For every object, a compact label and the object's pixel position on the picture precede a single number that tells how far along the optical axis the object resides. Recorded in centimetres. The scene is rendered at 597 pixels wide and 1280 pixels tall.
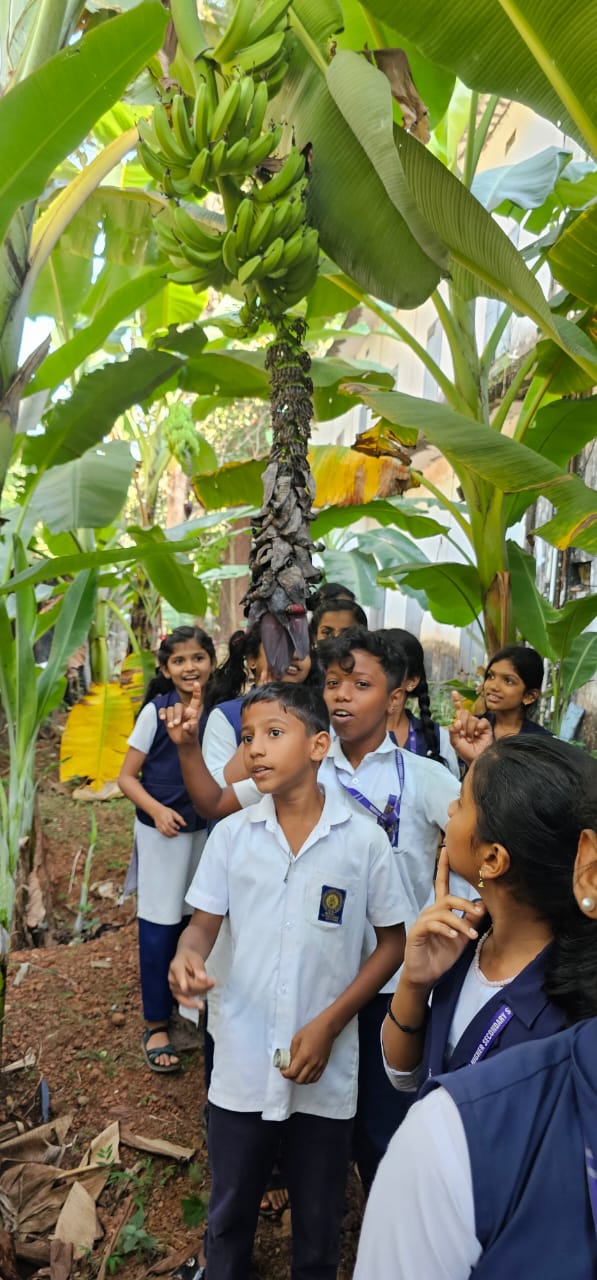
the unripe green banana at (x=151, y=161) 229
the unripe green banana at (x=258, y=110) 212
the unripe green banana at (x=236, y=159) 206
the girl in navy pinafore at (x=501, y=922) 107
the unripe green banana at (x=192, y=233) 233
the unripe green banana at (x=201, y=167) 208
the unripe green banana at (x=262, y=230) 213
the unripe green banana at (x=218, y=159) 207
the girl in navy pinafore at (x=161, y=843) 282
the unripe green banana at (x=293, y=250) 219
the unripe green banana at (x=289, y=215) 216
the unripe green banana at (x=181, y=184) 228
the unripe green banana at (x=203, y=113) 209
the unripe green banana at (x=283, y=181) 215
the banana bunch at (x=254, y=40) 202
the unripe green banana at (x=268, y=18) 208
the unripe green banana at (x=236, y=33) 198
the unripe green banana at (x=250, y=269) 213
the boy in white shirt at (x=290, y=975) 160
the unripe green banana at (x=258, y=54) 210
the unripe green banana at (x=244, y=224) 215
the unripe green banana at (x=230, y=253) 220
